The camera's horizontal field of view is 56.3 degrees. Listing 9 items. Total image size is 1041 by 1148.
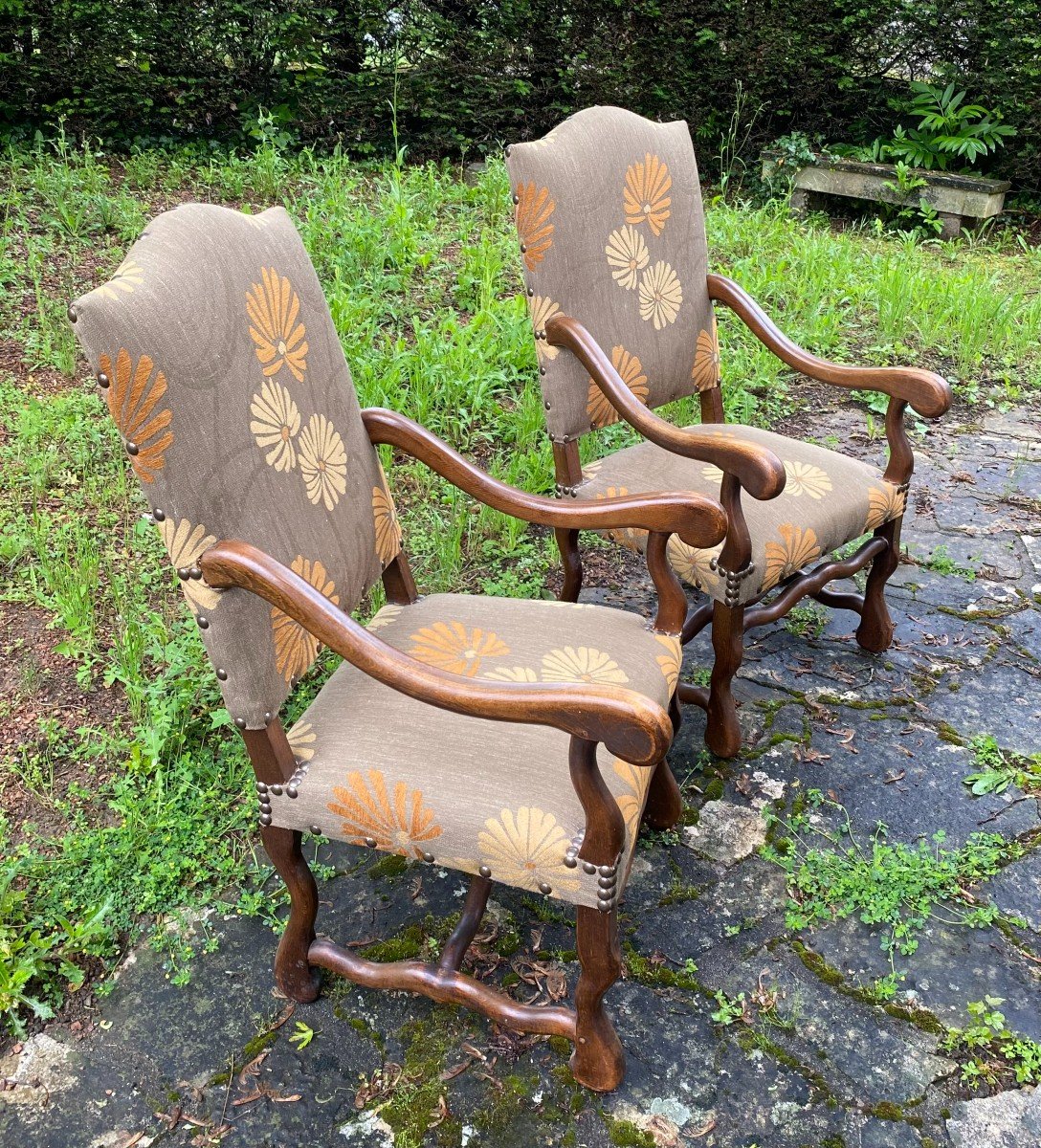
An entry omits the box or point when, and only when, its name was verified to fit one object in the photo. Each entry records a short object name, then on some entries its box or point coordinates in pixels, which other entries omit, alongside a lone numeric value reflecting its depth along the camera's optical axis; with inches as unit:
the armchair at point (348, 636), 53.5
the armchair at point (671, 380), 86.7
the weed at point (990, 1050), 65.1
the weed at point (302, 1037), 67.5
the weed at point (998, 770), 88.2
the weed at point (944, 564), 118.3
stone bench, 245.8
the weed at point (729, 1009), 68.7
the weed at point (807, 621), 110.3
